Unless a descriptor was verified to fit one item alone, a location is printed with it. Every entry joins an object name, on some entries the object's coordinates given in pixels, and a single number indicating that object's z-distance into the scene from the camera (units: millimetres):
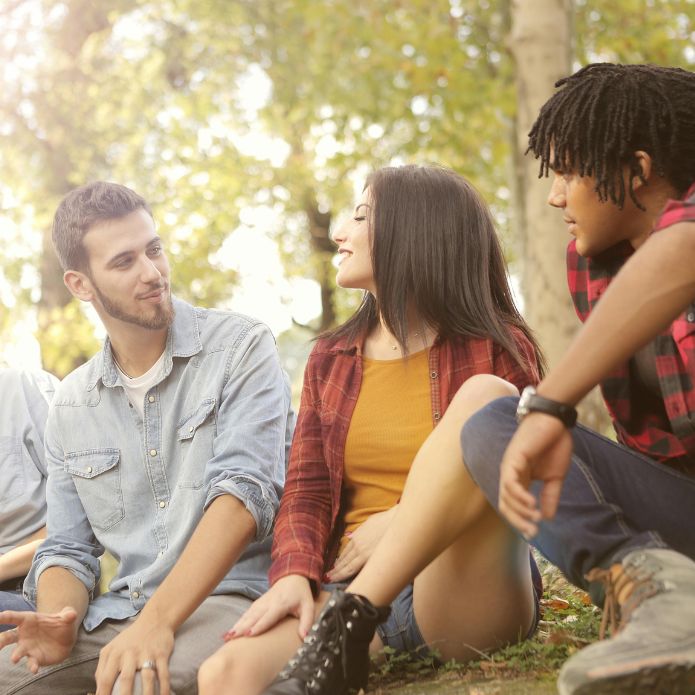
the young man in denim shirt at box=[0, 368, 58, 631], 3787
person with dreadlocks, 1970
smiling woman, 2693
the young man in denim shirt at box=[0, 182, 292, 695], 2900
